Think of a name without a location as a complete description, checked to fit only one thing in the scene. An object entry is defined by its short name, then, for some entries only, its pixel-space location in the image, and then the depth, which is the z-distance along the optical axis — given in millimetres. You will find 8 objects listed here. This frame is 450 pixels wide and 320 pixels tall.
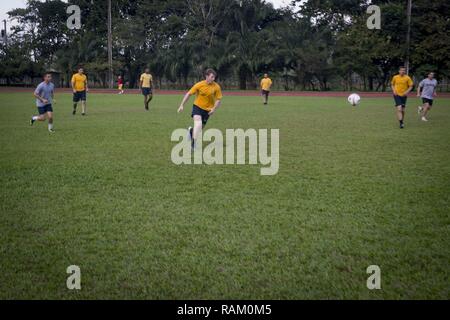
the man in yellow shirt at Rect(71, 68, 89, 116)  17875
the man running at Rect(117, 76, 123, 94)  43306
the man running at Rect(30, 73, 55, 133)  12430
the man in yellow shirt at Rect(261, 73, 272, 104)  27016
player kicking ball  9977
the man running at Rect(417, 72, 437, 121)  15961
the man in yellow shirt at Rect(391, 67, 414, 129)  14328
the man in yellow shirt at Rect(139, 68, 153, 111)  20562
